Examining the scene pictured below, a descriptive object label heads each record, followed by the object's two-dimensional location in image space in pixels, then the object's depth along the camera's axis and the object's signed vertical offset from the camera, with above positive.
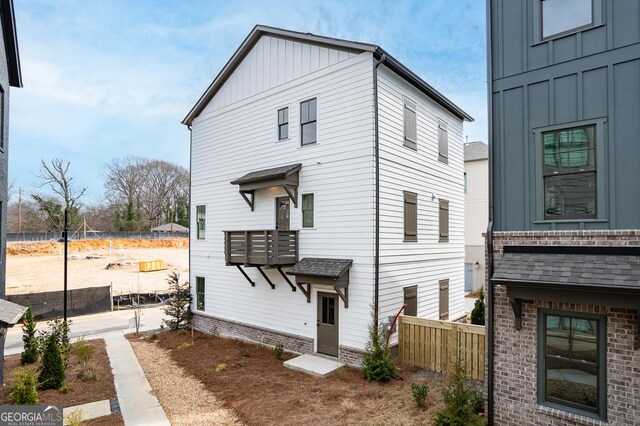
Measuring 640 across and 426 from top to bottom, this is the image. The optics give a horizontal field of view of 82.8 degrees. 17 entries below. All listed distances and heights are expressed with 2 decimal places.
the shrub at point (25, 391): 7.80 -3.73
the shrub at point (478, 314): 14.20 -3.69
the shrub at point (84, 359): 10.80 -4.60
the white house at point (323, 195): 10.82 +0.89
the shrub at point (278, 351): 12.00 -4.36
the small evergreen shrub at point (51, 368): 9.87 -4.11
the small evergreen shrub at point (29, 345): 12.16 -4.27
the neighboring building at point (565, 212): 5.76 +0.16
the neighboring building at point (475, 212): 24.11 +0.57
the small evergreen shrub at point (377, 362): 9.62 -3.81
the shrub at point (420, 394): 7.90 -3.81
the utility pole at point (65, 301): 14.52 -3.29
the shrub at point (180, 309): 16.44 -4.13
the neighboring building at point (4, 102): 11.14 +3.69
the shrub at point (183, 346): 13.71 -4.85
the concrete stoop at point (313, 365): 10.30 -4.32
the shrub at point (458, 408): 6.50 -3.39
